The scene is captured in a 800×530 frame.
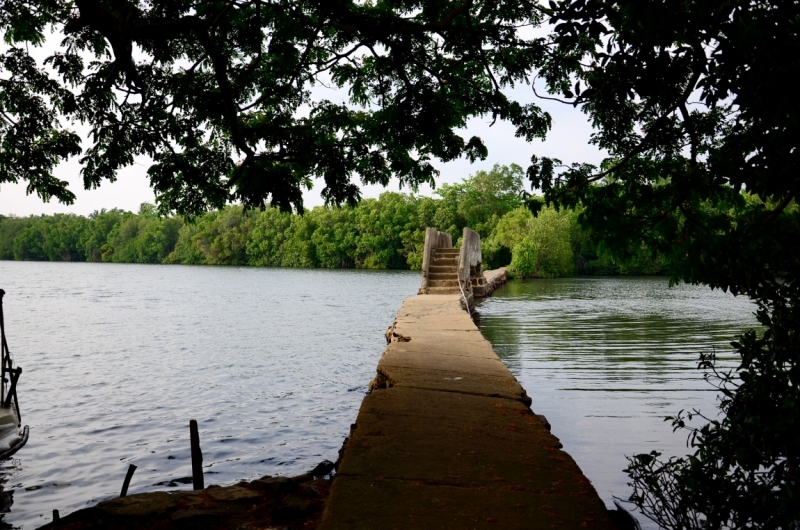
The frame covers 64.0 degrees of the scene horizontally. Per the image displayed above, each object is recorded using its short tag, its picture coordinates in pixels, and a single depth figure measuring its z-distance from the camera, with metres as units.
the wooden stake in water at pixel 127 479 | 5.21
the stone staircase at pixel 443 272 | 22.20
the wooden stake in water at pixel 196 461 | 5.69
